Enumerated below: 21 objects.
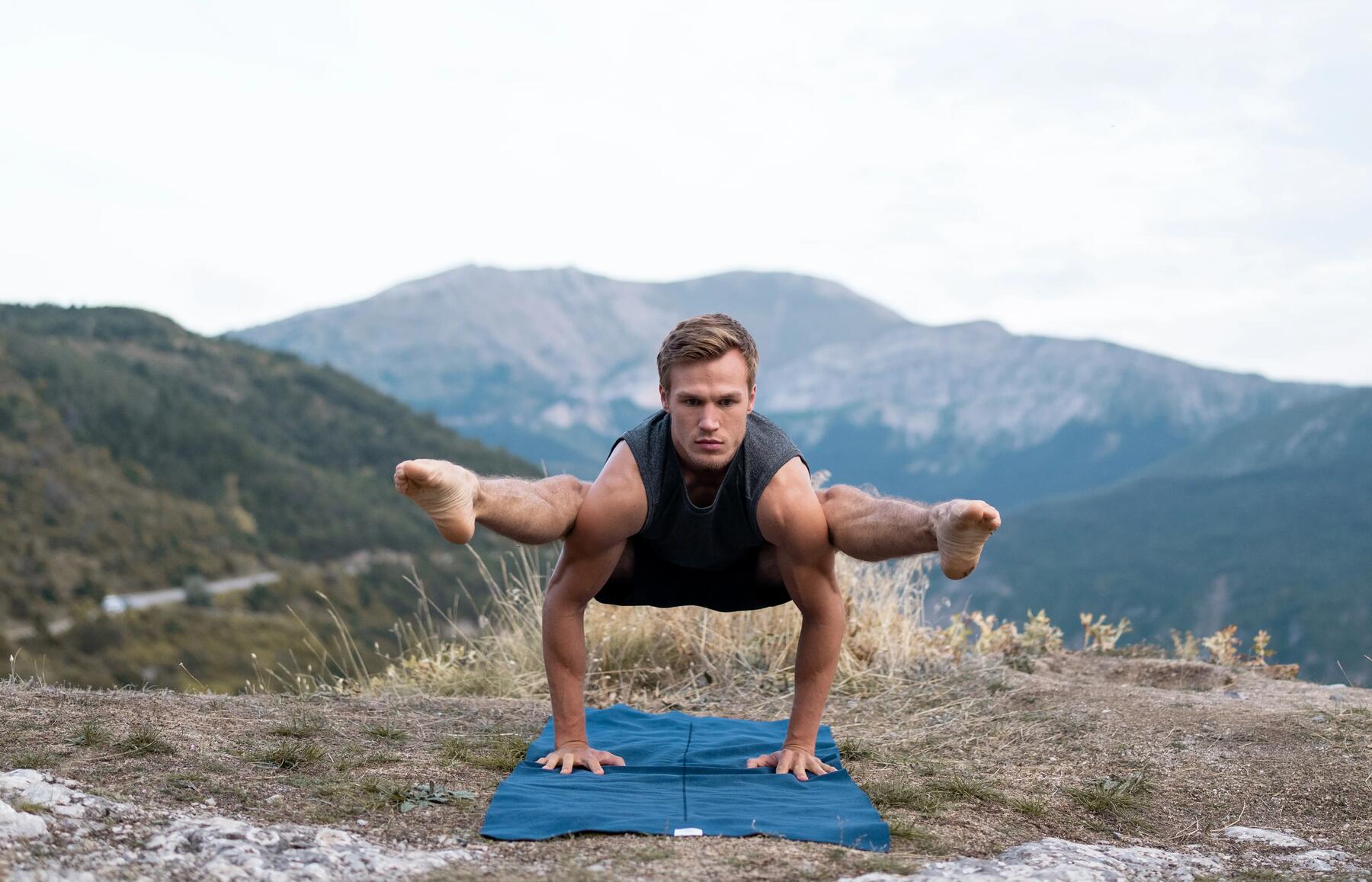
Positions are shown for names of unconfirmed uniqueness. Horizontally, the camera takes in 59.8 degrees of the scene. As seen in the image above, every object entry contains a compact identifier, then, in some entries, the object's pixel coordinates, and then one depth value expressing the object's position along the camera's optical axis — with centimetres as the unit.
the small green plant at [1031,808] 383
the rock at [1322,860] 337
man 379
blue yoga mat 338
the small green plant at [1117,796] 397
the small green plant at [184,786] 341
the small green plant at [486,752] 418
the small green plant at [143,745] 384
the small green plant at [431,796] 359
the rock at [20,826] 286
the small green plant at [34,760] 357
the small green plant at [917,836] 337
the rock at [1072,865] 302
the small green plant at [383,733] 454
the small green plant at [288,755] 393
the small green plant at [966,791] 392
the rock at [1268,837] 365
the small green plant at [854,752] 460
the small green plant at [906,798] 381
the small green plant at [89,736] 388
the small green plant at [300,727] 436
